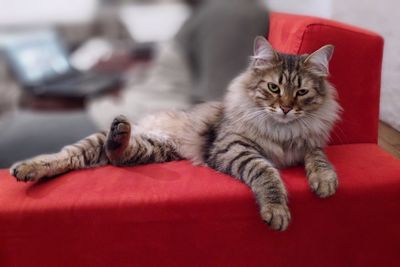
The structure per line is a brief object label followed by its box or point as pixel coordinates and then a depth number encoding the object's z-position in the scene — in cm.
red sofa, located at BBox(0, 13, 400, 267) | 102
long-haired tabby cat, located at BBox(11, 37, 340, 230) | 109
